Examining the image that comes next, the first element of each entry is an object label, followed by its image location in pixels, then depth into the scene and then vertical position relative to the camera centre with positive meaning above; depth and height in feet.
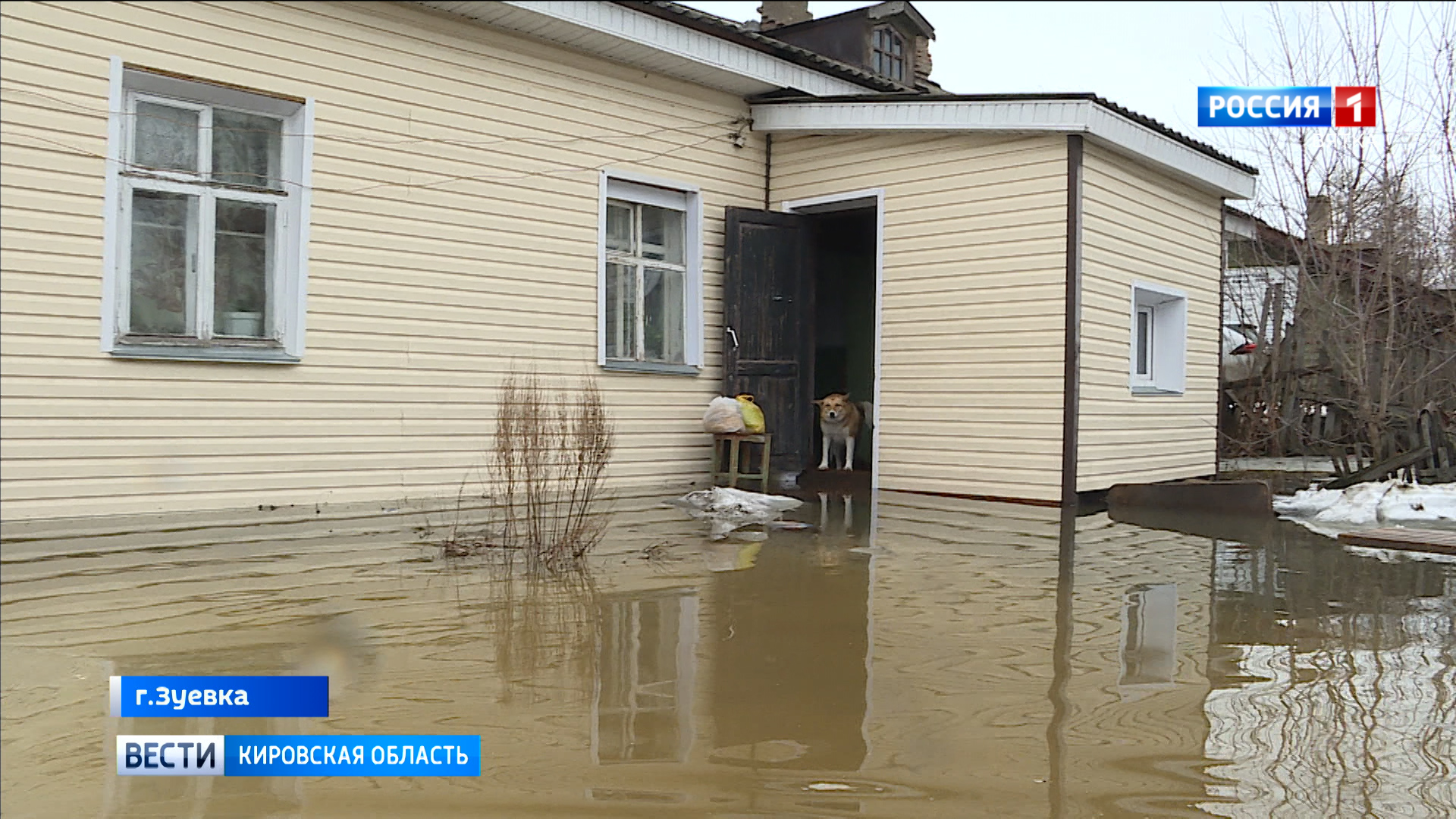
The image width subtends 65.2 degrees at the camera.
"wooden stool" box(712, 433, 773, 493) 30.01 -1.21
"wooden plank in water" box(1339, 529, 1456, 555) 22.90 -2.42
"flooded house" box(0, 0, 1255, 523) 20.44 +3.47
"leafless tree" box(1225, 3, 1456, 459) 34.45 +4.58
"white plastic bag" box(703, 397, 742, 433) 29.99 -0.34
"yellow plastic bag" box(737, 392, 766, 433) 30.35 -0.32
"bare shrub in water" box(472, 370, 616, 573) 19.74 -1.49
